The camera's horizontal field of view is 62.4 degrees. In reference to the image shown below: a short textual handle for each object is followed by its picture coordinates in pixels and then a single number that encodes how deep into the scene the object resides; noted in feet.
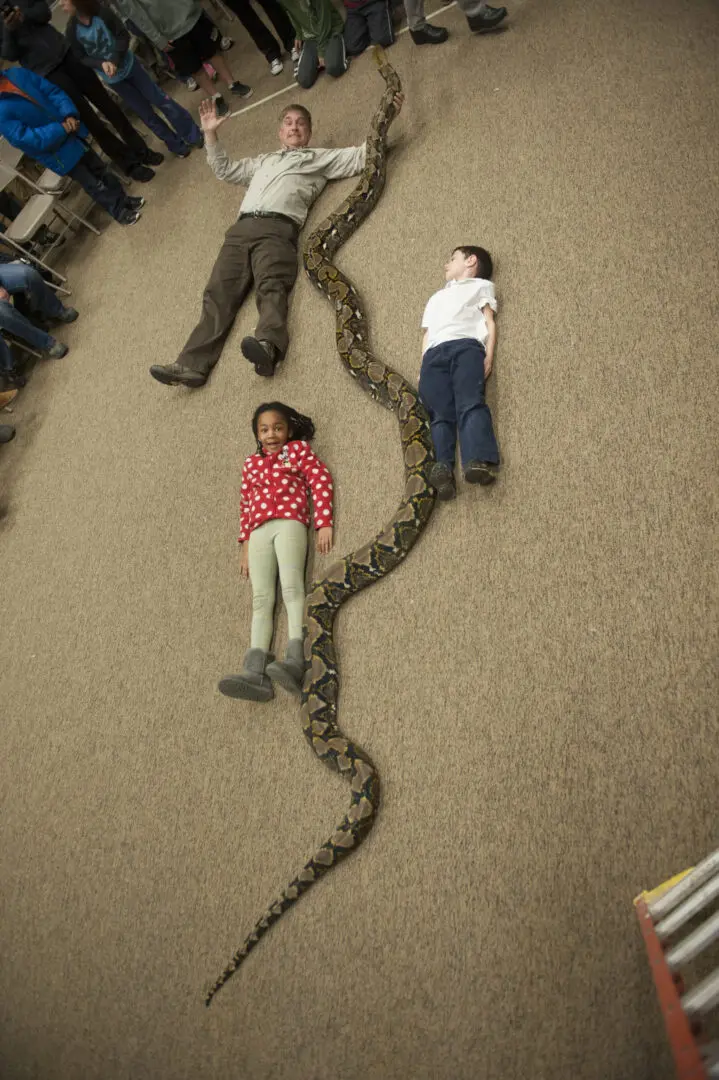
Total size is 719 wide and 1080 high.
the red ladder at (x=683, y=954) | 4.30
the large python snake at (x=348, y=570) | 7.11
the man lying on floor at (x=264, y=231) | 12.17
